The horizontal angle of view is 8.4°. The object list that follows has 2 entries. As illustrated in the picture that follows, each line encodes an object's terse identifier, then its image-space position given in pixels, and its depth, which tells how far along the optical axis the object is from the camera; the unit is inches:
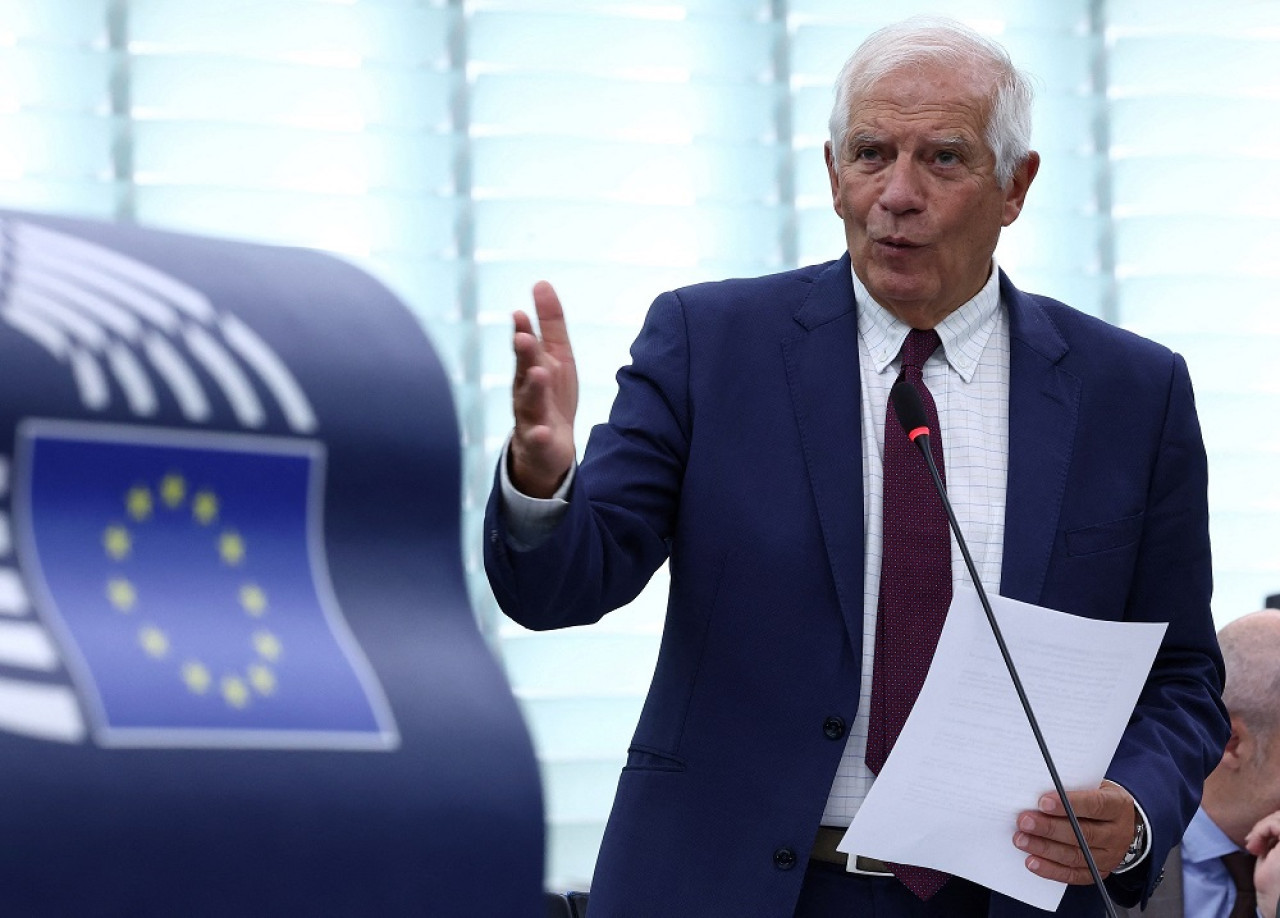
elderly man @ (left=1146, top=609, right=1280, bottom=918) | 279.1
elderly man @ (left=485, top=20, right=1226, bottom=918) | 244.8
